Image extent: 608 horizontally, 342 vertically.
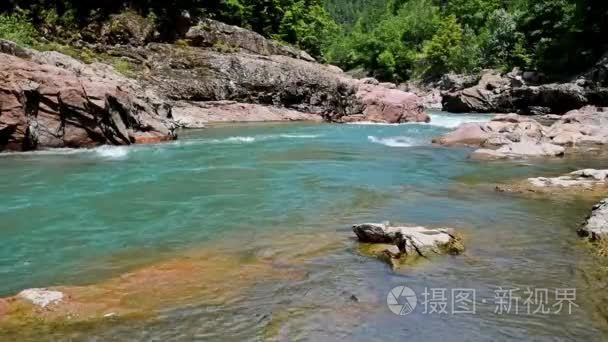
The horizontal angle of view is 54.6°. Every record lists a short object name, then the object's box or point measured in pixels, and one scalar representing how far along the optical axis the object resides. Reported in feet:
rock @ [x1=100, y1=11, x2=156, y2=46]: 118.26
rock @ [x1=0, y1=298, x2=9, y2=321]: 20.78
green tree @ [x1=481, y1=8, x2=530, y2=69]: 192.01
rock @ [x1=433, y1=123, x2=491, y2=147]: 77.10
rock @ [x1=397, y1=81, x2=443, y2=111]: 191.05
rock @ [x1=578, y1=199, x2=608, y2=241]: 30.07
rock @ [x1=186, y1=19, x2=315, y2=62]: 126.62
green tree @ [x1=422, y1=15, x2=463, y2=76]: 238.27
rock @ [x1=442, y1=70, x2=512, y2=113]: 145.69
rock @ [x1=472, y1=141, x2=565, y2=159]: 63.31
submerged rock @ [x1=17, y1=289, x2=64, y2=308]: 21.61
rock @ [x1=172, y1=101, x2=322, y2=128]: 105.91
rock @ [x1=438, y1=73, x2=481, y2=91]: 189.57
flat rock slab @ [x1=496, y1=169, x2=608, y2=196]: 43.98
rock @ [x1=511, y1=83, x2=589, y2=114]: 126.93
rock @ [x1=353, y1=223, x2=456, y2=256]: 27.68
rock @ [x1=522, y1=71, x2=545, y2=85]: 156.00
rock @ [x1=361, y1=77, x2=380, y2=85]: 143.80
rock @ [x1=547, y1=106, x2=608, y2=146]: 79.15
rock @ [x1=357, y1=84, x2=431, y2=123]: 116.78
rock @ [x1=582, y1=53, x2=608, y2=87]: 127.57
